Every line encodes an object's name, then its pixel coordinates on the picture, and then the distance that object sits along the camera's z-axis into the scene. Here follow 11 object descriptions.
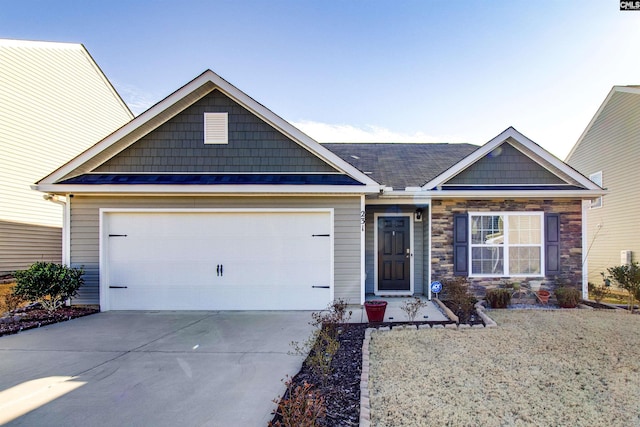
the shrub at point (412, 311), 6.52
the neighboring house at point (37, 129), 11.00
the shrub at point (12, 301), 7.31
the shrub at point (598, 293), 8.35
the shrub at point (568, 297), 7.86
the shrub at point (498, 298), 7.88
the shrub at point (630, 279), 7.54
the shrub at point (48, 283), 7.02
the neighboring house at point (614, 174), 11.41
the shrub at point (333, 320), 5.75
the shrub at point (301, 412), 2.72
